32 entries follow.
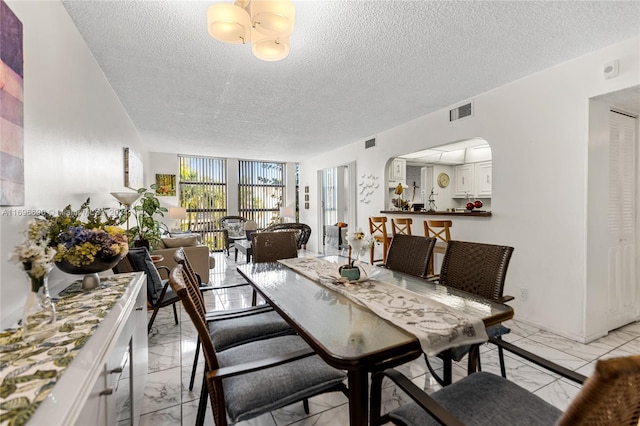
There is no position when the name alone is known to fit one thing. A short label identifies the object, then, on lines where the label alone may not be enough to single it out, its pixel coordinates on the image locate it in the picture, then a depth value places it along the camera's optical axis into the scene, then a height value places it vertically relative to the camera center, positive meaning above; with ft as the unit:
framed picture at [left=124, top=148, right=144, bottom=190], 12.98 +2.14
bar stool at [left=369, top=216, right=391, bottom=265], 14.75 -1.15
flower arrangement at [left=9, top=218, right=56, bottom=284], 3.13 -0.50
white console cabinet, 2.26 -1.64
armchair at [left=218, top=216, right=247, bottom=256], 23.68 -1.45
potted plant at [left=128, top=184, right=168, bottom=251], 10.97 -0.66
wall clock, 22.62 +2.50
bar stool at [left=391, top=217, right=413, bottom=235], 13.79 -0.65
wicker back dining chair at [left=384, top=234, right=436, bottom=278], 7.31 -1.15
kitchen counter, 10.98 -0.07
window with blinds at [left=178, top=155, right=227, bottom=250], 25.66 +1.63
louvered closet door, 9.00 -0.38
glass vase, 3.24 -1.10
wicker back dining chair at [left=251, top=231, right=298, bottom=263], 9.52 -1.15
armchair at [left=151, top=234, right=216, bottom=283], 12.98 -1.72
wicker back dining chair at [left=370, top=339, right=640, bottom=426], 1.87 -2.25
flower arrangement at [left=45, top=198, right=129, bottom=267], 4.42 -0.44
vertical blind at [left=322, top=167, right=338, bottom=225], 25.20 +1.25
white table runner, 3.83 -1.61
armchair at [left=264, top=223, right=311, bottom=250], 23.39 -1.37
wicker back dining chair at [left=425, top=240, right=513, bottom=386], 5.41 -1.38
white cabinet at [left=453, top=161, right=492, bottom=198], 20.17 +2.34
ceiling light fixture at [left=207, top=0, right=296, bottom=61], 5.39 +3.78
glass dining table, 3.55 -1.68
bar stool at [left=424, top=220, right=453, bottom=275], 11.84 -0.87
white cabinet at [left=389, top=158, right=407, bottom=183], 19.40 +2.85
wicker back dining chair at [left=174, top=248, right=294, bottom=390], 5.62 -2.38
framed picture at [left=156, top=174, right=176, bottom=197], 23.66 +2.29
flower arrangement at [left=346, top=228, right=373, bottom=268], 6.41 -0.68
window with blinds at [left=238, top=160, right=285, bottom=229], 27.55 +2.15
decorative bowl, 4.62 -0.88
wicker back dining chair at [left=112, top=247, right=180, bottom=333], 8.44 -1.90
